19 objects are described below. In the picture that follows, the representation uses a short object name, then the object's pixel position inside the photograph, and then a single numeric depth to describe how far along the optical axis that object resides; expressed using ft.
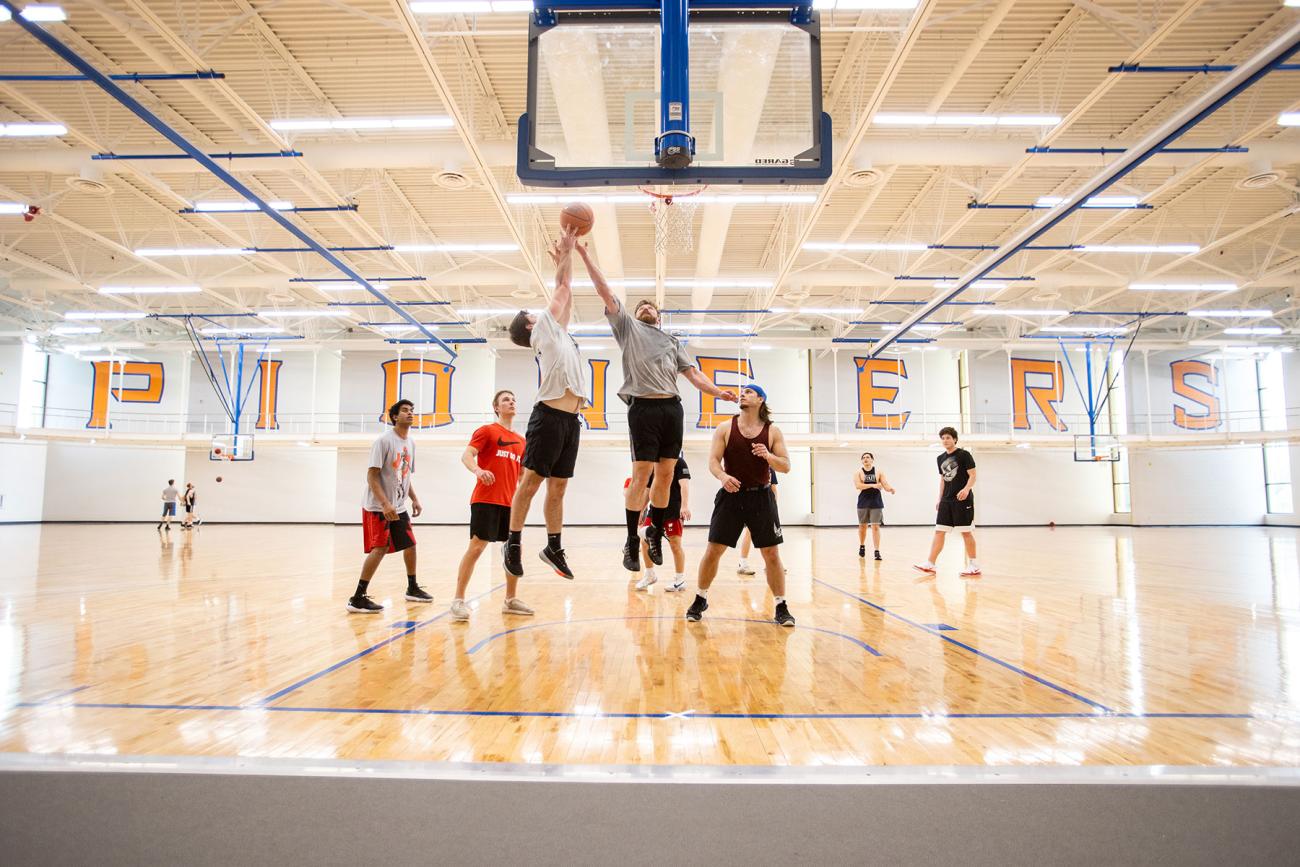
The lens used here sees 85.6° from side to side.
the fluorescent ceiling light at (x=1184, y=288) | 50.37
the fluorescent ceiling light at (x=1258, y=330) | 63.37
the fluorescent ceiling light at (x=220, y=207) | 35.96
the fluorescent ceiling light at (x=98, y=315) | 56.90
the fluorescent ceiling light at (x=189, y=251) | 41.98
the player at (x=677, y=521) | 21.94
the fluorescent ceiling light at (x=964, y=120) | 29.76
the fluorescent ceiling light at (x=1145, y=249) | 41.83
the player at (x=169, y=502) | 56.80
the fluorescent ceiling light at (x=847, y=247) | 44.62
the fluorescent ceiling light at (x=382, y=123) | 29.12
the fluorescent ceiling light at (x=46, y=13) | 21.77
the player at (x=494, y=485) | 16.25
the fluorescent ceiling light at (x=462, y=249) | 43.82
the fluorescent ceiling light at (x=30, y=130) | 28.48
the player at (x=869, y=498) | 35.14
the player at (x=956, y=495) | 27.10
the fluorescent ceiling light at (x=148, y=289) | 51.44
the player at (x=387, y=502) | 17.34
